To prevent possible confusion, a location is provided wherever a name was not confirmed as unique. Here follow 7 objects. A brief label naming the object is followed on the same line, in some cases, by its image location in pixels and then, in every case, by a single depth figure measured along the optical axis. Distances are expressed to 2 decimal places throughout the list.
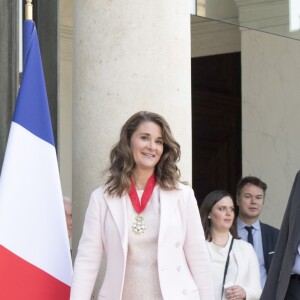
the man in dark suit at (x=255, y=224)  11.35
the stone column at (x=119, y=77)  8.99
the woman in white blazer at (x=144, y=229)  7.40
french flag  8.01
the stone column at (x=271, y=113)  14.90
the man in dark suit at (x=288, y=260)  8.88
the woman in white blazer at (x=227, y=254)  10.25
